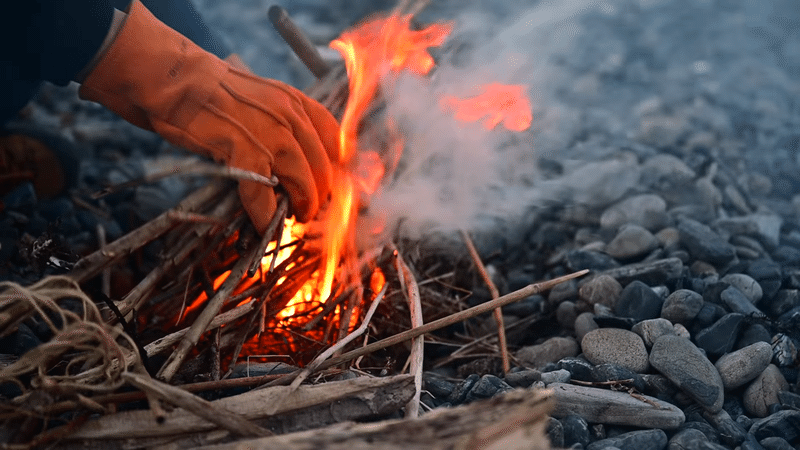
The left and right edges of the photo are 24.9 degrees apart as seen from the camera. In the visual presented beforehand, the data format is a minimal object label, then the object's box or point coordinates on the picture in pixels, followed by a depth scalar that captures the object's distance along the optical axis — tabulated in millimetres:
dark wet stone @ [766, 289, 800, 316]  1805
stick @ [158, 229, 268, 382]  1639
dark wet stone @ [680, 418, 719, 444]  1648
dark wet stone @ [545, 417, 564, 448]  1621
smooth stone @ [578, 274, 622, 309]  1835
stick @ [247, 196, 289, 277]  1757
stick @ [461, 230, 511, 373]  1771
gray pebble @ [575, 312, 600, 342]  1791
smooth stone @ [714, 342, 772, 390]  1709
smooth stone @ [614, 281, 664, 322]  1797
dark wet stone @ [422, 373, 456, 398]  1713
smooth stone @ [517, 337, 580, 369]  1783
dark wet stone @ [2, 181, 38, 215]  2006
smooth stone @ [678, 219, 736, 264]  1905
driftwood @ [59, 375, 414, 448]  1565
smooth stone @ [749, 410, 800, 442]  1653
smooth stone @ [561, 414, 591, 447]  1634
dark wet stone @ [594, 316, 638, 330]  1773
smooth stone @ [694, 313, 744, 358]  1743
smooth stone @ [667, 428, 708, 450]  1628
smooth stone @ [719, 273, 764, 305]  1822
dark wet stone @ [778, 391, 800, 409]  1685
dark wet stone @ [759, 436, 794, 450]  1636
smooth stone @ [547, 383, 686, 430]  1656
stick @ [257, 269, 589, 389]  1656
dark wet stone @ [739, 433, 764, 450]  1633
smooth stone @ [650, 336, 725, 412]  1678
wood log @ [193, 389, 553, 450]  1486
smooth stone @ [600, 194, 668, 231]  2010
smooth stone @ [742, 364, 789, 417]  1696
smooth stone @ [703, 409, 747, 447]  1647
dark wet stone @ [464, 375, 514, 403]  1677
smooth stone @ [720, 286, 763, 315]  1783
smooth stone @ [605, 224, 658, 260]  1936
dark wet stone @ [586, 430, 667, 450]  1631
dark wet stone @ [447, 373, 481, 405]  1689
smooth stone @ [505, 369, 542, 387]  1706
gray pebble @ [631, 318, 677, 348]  1747
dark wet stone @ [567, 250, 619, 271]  1918
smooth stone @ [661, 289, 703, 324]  1775
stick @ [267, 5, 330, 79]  2012
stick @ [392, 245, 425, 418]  1632
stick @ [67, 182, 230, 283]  1634
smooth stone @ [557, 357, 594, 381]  1708
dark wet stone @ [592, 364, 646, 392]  1693
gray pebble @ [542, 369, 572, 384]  1699
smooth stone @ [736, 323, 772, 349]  1748
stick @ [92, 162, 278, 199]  1563
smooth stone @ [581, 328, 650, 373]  1725
